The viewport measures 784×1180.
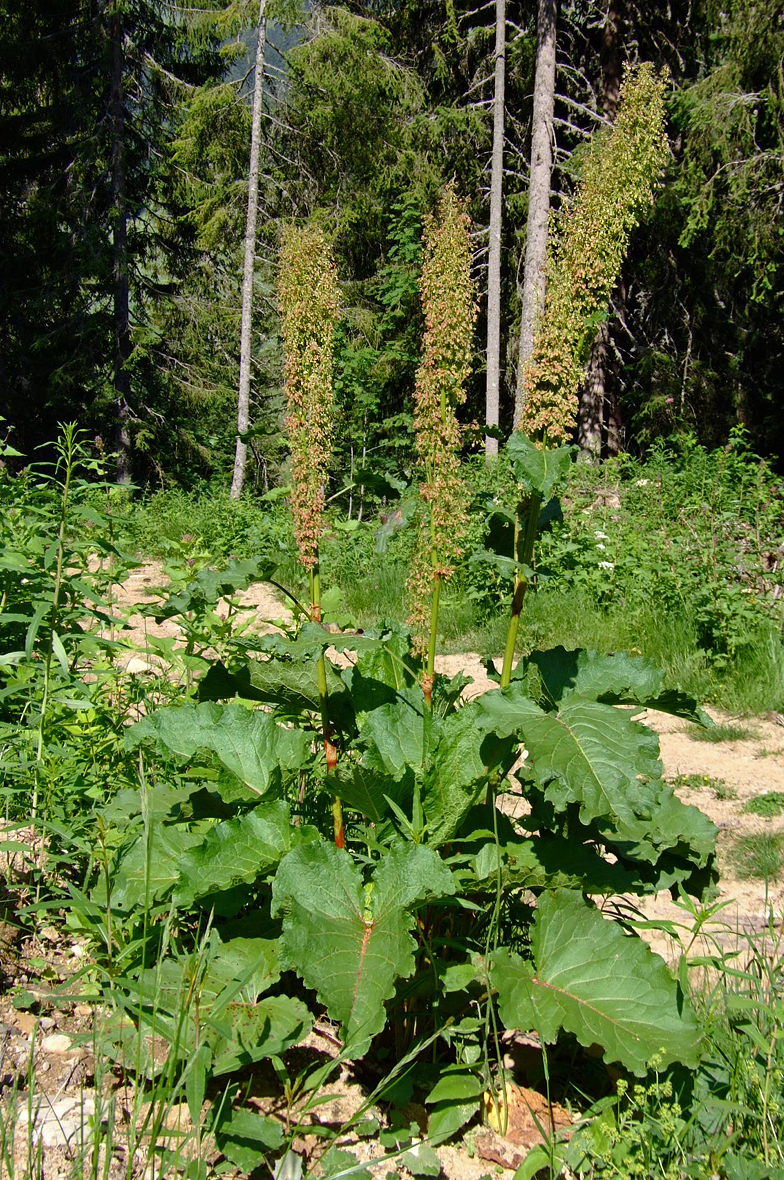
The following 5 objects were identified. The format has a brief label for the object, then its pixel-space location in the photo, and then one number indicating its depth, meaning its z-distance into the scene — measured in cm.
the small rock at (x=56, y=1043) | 191
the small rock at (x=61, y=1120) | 164
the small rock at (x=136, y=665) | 477
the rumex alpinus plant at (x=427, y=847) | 172
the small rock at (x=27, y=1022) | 194
